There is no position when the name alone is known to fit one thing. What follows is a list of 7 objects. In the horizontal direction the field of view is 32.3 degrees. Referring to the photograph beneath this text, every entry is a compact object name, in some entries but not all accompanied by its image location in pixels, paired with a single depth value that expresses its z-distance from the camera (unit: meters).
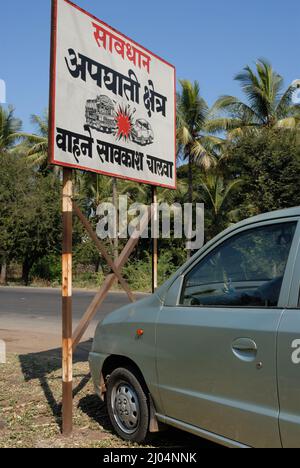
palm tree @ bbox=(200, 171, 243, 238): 29.80
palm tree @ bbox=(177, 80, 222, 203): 27.02
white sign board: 4.83
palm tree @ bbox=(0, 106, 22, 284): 35.56
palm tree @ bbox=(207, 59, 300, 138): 25.36
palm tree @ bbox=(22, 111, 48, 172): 34.50
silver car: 2.96
